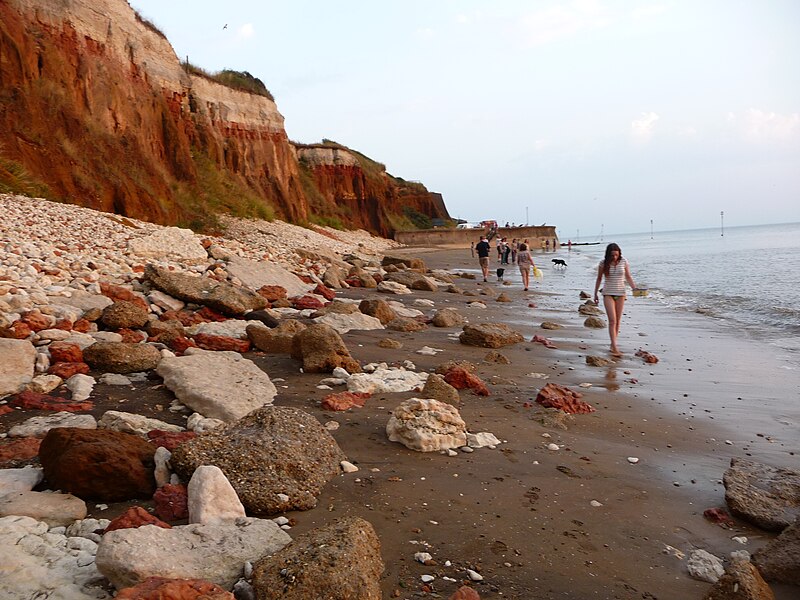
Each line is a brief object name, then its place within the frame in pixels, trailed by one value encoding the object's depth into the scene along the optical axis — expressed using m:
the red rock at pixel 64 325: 5.49
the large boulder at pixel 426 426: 3.83
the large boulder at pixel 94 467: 2.86
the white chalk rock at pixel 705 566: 2.69
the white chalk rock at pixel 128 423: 3.59
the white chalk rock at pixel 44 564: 2.11
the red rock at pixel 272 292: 8.98
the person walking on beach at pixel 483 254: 20.17
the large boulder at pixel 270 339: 6.11
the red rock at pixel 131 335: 5.66
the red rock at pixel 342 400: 4.53
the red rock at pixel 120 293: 6.93
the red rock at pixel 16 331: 5.00
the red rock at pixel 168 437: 3.41
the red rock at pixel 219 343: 5.98
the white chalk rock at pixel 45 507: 2.58
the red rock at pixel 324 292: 10.35
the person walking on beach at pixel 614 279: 8.56
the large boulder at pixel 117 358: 4.86
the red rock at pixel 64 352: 4.81
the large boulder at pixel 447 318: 9.10
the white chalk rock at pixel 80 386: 4.23
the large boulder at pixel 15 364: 4.19
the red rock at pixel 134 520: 2.48
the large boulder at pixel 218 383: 4.07
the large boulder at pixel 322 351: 5.41
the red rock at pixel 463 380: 5.41
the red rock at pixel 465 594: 2.24
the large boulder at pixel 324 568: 2.11
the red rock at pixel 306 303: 9.01
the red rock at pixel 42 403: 4.00
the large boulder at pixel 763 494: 3.18
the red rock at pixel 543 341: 8.29
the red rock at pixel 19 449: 3.24
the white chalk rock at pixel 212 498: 2.60
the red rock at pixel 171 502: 2.72
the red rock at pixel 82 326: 5.60
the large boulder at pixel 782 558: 2.62
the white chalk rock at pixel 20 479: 2.83
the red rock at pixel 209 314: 7.18
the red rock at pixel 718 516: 3.23
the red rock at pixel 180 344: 5.65
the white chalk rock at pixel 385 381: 5.01
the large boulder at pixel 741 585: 2.31
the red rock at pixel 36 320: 5.30
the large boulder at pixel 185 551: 2.11
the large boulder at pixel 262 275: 9.63
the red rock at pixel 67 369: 4.56
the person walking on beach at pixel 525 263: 16.97
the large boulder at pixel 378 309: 8.52
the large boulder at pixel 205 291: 7.29
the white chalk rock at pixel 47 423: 3.54
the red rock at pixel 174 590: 1.92
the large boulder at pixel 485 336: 7.78
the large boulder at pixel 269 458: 2.89
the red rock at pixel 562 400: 5.08
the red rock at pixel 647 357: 7.63
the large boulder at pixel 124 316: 5.93
